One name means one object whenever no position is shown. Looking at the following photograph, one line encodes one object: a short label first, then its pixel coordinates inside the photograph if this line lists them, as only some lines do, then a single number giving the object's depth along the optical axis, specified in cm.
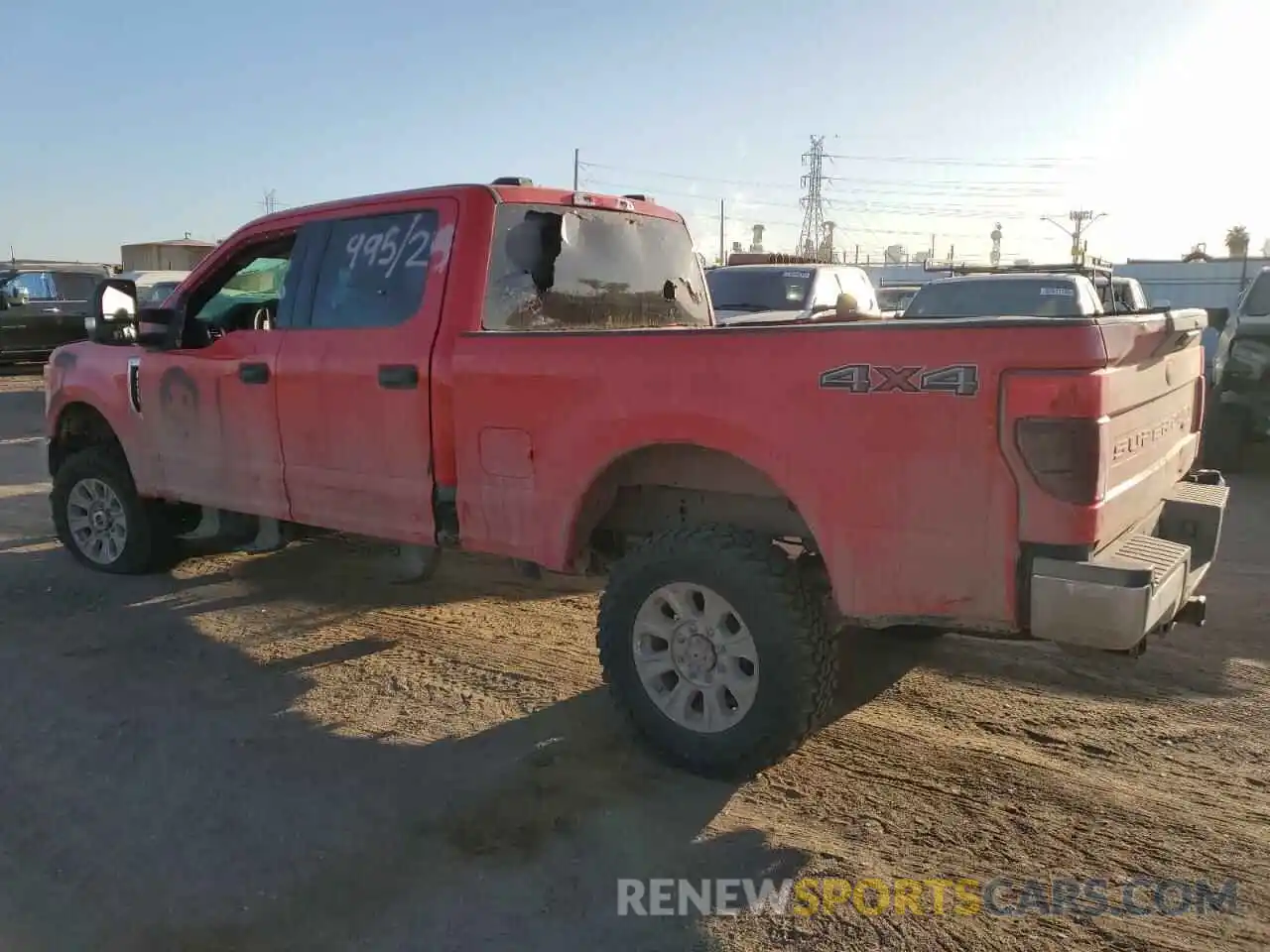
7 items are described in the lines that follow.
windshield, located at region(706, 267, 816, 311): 1213
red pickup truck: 296
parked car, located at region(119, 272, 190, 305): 1816
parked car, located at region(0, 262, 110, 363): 1795
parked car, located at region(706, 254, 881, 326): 1212
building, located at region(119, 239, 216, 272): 4516
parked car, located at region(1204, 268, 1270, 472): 917
